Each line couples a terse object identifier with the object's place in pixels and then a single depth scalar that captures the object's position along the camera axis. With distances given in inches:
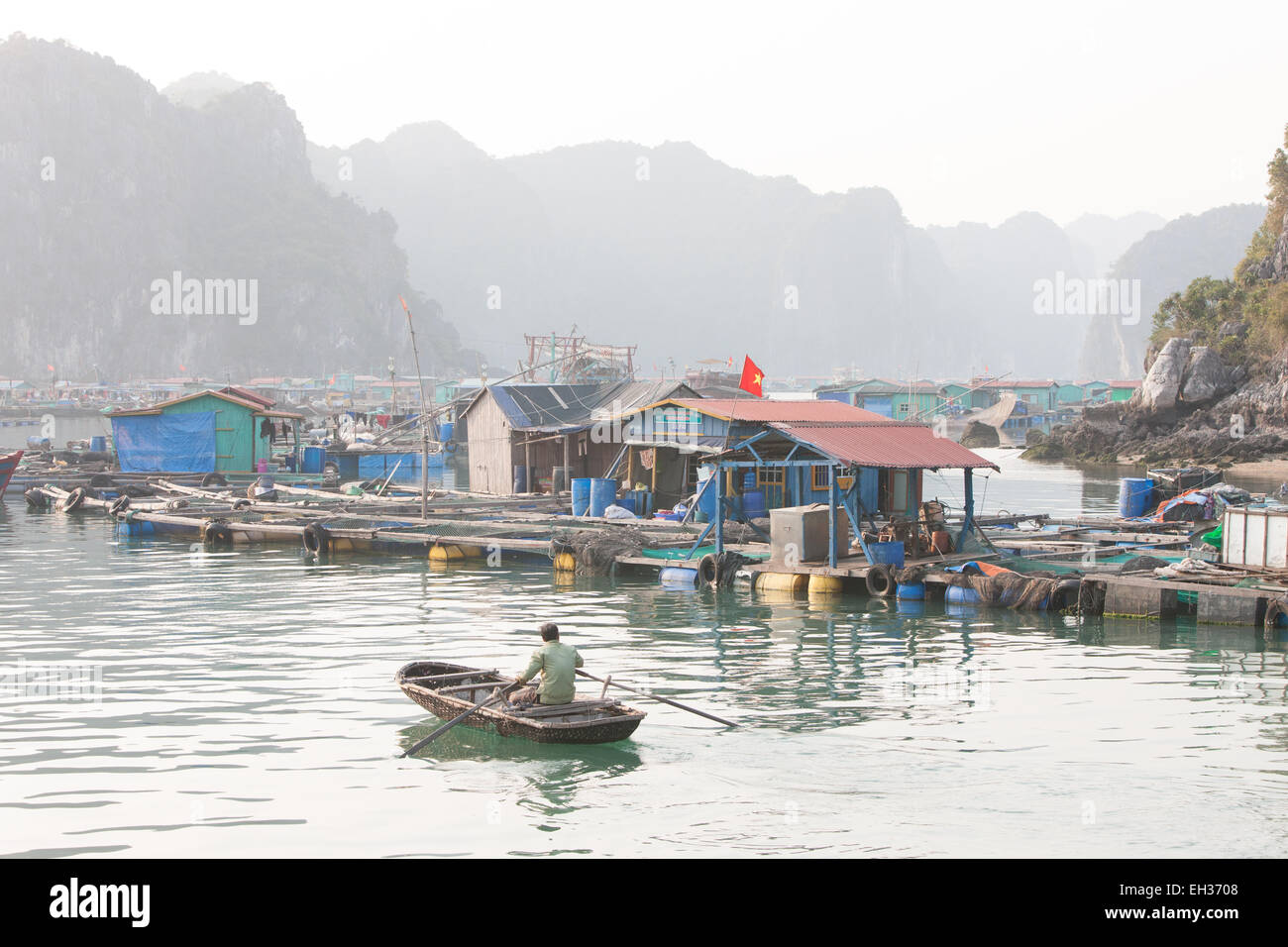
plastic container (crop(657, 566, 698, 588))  1046.4
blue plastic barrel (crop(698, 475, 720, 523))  1249.4
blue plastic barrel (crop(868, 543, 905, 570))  985.5
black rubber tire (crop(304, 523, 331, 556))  1289.4
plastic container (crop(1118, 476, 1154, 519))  1461.6
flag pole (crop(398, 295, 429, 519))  1305.9
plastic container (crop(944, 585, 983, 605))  936.9
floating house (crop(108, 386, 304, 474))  1947.6
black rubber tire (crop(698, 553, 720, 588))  1023.6
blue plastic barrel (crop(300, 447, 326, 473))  2122.3
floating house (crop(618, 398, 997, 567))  1010.7
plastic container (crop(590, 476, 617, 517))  1350.9
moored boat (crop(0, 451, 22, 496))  1877.5
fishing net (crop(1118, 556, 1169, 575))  972.6
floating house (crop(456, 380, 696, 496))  1572.3
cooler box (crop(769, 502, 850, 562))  1005.8
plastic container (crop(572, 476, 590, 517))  1375.5
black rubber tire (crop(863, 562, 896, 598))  948.6
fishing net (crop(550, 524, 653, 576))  1120.2
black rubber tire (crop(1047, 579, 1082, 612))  908.0
